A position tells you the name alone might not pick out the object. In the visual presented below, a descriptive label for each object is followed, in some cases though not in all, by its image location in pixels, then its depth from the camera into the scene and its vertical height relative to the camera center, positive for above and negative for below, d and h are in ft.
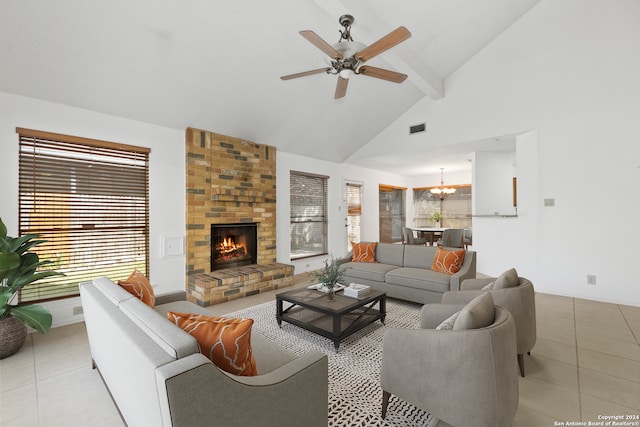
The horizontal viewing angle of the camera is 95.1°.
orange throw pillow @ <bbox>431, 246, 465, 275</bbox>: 12.91 -2.19
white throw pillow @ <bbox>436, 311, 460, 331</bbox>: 5.77 -2.23
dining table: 23.87 -1.81
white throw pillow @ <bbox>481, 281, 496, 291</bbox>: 8.47 -2.20
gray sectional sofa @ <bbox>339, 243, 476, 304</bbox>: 12.32 -2.75
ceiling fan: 8.05 +4.79
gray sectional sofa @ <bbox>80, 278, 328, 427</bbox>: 3.30 -2.26
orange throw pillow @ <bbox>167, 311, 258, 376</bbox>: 4.30 -1.87
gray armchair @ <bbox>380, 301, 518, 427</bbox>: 4.74 -2.80
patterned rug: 6.18 -4.22
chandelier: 27.89 +2.17
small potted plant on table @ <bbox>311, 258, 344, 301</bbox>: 10.30 -2.26
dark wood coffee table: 9.15 -3.64
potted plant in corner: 8.54 -2.17
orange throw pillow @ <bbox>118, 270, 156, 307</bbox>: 7.59 -1.86
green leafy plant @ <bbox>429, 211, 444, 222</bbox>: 27.40 -0.39
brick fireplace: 14.38 +0.42
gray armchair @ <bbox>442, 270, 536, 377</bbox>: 7.50 -2.51
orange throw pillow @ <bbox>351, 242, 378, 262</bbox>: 16.03 -2.13
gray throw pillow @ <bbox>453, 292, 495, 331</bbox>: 5.23 -1.92
